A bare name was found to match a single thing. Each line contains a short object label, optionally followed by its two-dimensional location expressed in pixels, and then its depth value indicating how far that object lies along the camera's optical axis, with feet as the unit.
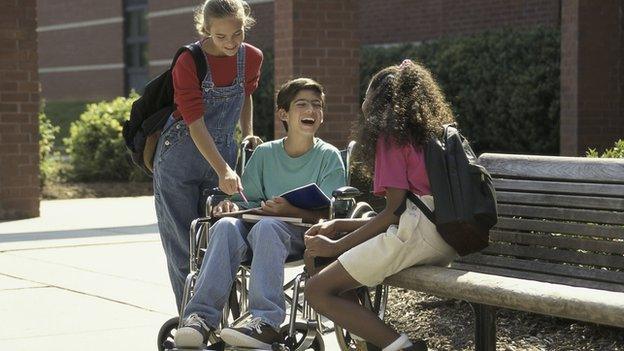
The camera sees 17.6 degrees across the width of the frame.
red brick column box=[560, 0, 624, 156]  76.65
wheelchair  28.97
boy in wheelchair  28.68
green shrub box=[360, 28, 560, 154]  85.20
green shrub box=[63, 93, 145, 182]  90.55
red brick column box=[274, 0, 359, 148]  64.39
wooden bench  26.03
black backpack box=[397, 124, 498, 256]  27.04
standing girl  31.59
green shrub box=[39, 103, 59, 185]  81.83
